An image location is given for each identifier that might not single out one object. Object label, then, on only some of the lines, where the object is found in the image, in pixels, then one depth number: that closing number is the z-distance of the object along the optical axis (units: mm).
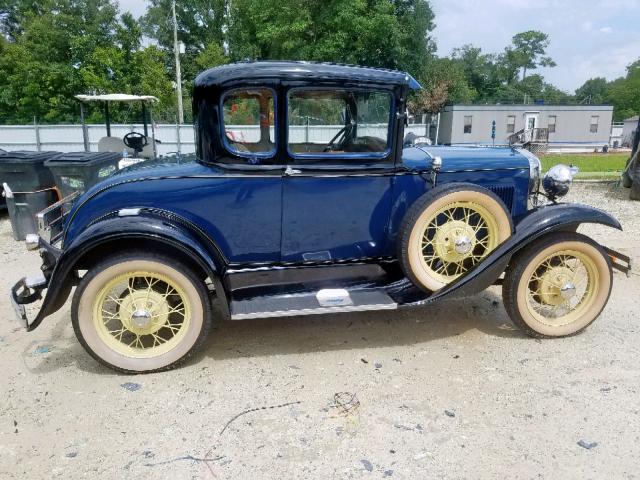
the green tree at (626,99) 67562
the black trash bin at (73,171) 7180
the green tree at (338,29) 23844
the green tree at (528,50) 65938
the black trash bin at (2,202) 8172
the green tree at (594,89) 80356
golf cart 9065
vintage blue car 3262
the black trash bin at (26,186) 6855
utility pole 23297
